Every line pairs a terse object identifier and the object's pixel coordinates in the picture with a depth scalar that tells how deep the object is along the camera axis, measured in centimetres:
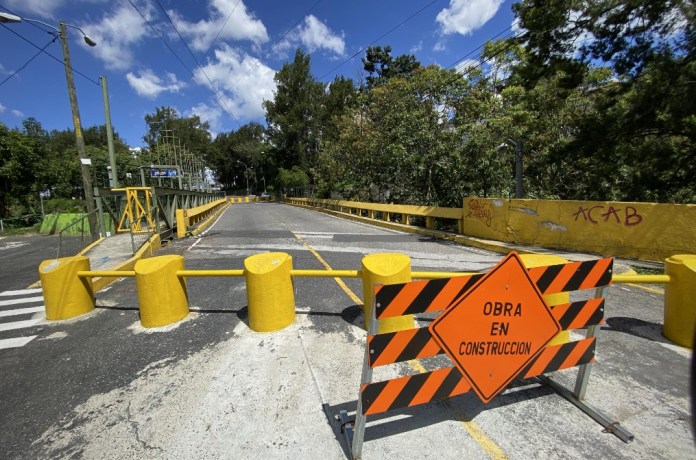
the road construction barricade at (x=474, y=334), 235
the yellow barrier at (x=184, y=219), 1428
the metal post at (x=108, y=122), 1474
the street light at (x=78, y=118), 1277
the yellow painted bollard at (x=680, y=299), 365
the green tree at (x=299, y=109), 5844
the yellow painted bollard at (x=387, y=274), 387
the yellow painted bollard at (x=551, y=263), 376
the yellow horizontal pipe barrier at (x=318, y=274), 379
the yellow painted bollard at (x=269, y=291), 437
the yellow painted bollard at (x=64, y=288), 510
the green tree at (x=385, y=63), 4750
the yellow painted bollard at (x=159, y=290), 470
